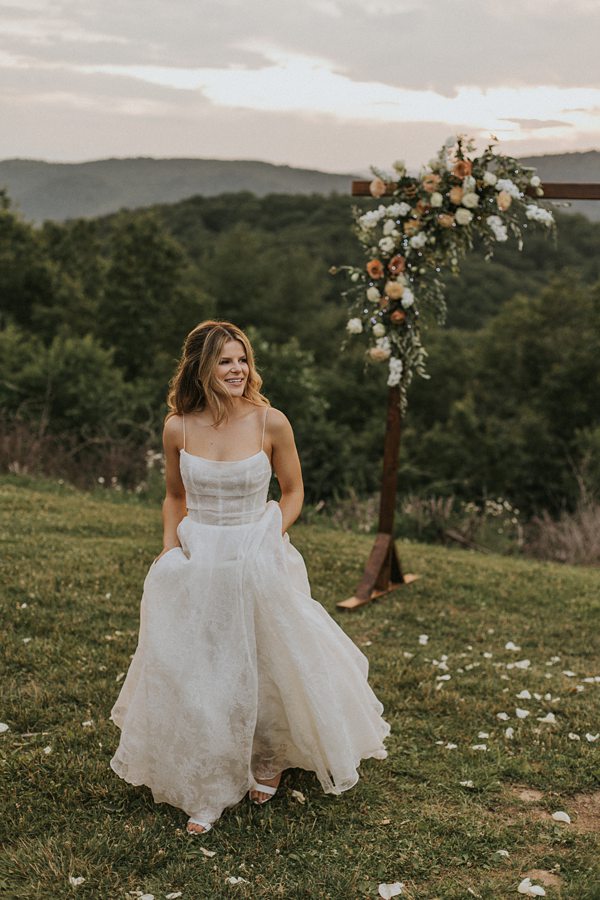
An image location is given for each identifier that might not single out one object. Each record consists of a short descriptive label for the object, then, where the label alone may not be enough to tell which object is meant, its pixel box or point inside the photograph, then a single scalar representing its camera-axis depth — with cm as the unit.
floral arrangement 690
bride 388
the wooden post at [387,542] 754
